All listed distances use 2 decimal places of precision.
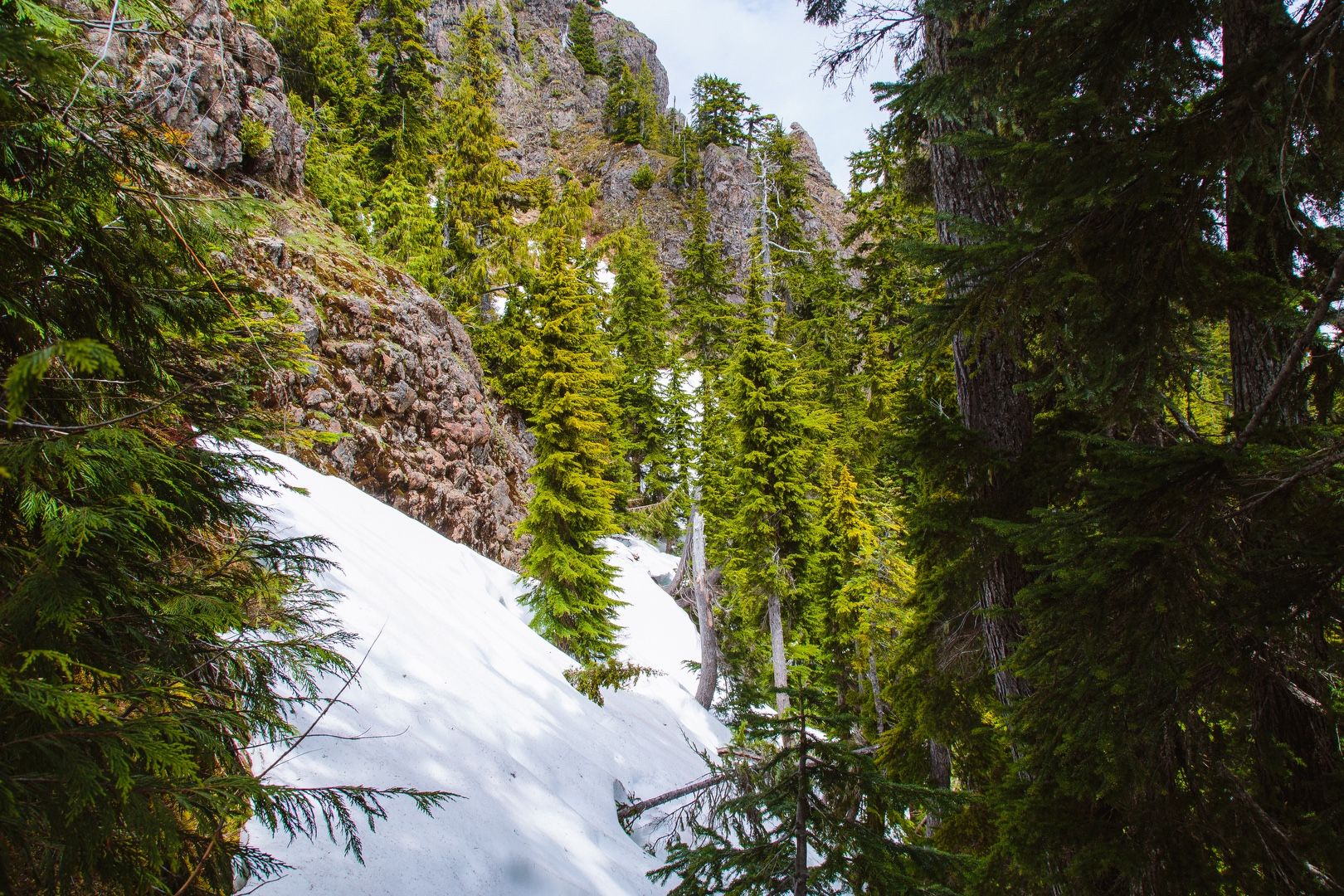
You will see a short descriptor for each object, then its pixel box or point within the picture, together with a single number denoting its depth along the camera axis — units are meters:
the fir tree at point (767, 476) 12.01
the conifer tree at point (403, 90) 22.41
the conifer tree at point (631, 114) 53.72
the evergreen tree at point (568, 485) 12.21
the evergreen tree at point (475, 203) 19.12
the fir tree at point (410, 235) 17.66
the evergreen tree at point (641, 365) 25.64
